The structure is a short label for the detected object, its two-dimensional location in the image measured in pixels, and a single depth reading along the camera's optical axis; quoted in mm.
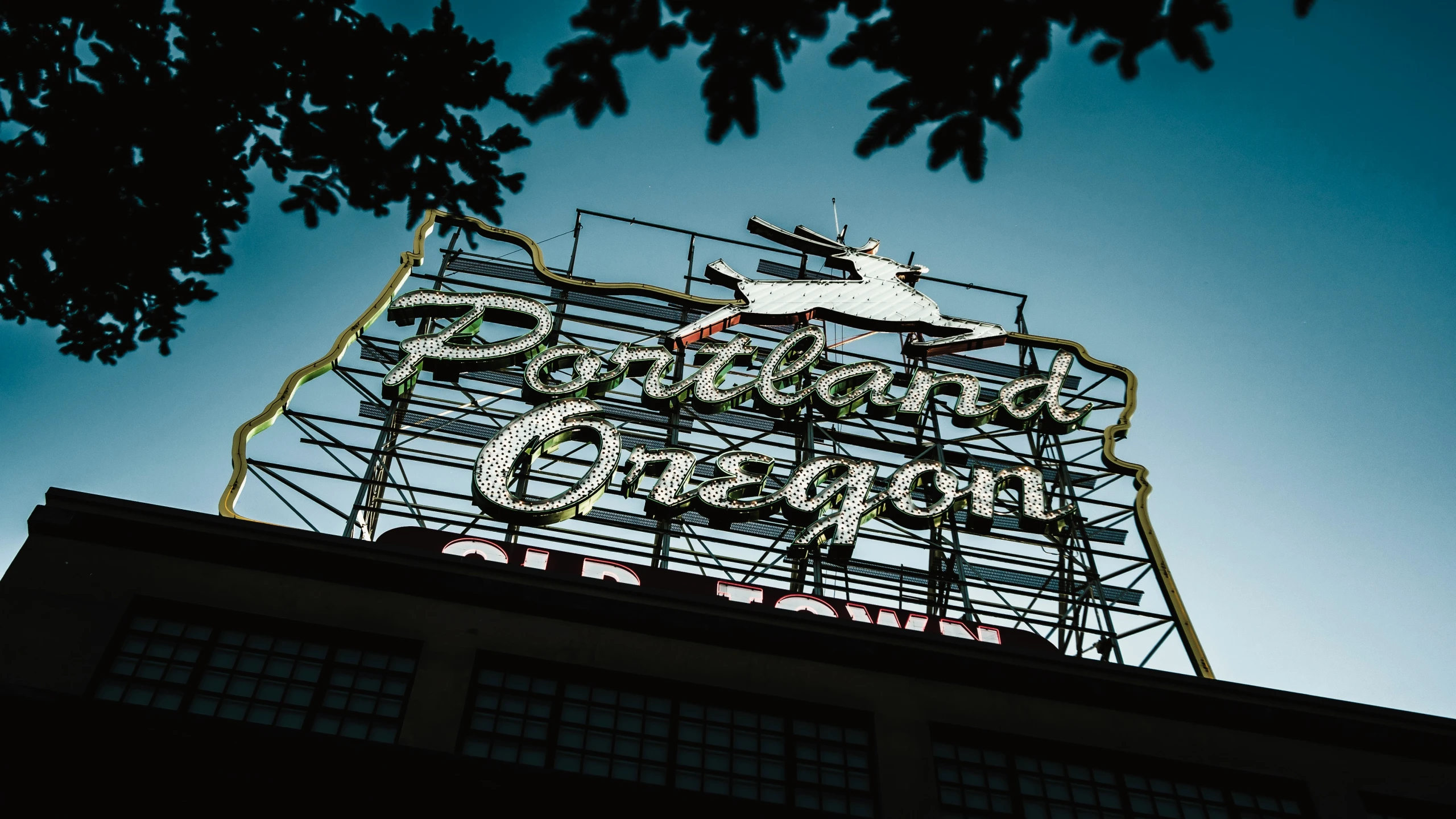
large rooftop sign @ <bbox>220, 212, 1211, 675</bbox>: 17047
